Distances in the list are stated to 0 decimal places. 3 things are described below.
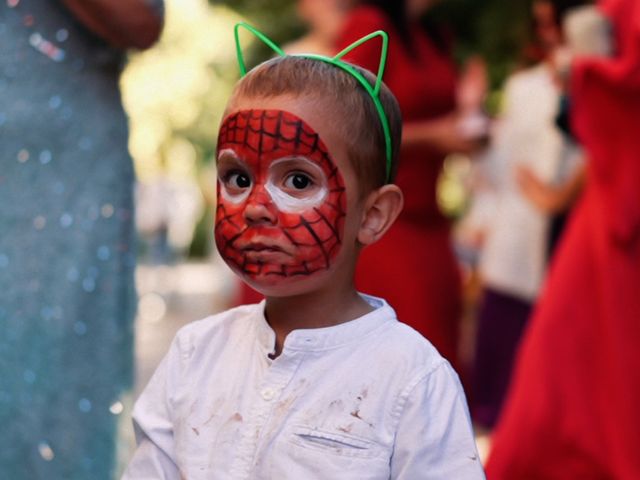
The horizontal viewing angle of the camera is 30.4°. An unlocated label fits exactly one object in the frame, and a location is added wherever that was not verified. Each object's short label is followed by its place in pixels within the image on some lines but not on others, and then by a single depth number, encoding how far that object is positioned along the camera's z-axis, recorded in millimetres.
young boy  1850
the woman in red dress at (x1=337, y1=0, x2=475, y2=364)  4059
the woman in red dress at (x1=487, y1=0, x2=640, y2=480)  3672
